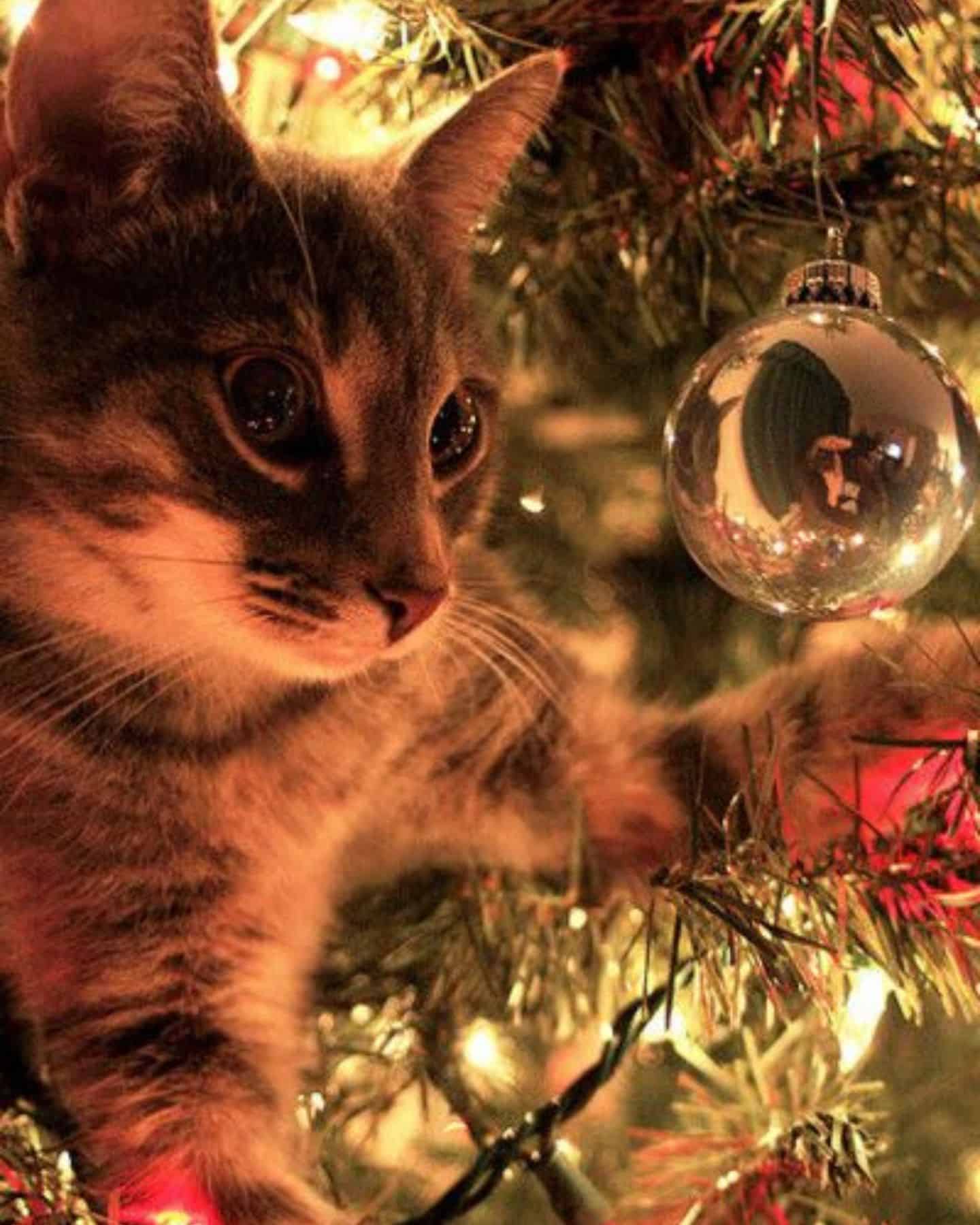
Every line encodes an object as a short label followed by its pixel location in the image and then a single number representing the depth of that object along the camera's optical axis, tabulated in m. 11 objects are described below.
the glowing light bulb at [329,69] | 0.87
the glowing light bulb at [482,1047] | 0.89
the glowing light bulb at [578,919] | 0.88
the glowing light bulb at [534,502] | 0.99
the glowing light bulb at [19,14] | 0.79
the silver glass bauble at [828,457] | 0.52
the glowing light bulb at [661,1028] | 0.80
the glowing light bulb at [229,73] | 0.79
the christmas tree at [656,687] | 0.65
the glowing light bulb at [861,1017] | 0.77
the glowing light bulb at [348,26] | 0.81
